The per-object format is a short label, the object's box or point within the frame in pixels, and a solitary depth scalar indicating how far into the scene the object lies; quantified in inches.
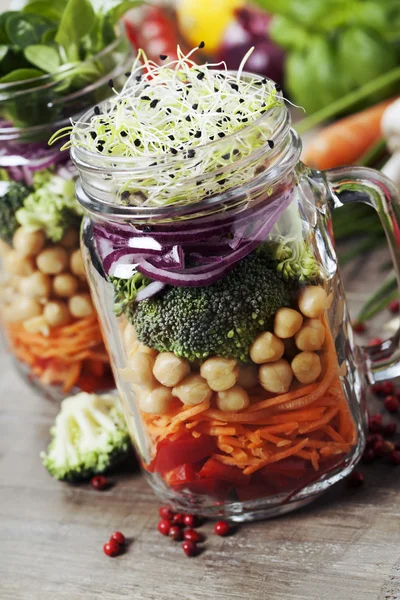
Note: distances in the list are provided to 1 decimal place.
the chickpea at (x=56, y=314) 24.4
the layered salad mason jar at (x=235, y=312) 20.3
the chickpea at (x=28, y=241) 24.0
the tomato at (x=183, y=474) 21.6
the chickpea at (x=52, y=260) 24.0
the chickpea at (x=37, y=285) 24.2
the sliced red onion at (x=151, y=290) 20.6
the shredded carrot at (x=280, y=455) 21.3
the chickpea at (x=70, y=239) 24.0
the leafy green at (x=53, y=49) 23.4
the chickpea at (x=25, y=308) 24.6
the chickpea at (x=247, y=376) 20.8
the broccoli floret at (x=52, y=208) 23.8
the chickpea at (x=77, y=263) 24.1
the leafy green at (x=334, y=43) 32.2
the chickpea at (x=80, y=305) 24.4
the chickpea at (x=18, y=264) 24.3
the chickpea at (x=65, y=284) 24.2
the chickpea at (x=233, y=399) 20.8
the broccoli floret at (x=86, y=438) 23.6
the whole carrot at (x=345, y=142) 31.8
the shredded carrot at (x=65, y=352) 24.8
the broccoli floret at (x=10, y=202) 24.0
